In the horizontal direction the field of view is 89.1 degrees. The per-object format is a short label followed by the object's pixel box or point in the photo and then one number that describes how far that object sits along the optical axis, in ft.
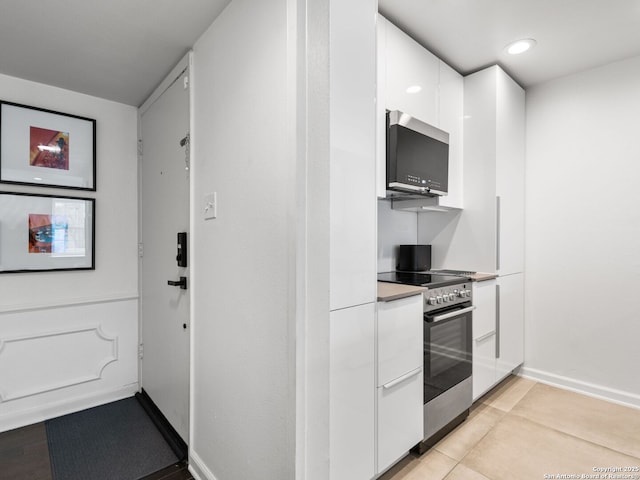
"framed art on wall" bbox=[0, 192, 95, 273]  7.11
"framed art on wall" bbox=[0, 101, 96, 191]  7.09
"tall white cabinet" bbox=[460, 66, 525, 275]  8.04
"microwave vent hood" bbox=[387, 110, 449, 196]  6.23
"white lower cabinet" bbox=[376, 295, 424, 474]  4.99
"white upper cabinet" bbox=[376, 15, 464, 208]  6.16
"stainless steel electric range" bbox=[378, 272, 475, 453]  5.98
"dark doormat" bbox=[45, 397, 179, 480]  5.89
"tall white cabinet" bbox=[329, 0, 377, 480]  4.19
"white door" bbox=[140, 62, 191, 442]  6.48
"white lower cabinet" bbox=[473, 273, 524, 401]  7.42
